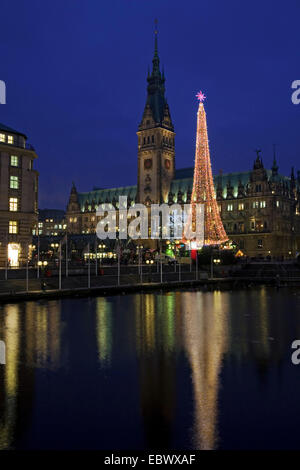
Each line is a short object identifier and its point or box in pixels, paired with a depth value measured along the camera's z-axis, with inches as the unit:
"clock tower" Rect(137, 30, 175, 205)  7623.0
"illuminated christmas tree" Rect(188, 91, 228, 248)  3789.4
